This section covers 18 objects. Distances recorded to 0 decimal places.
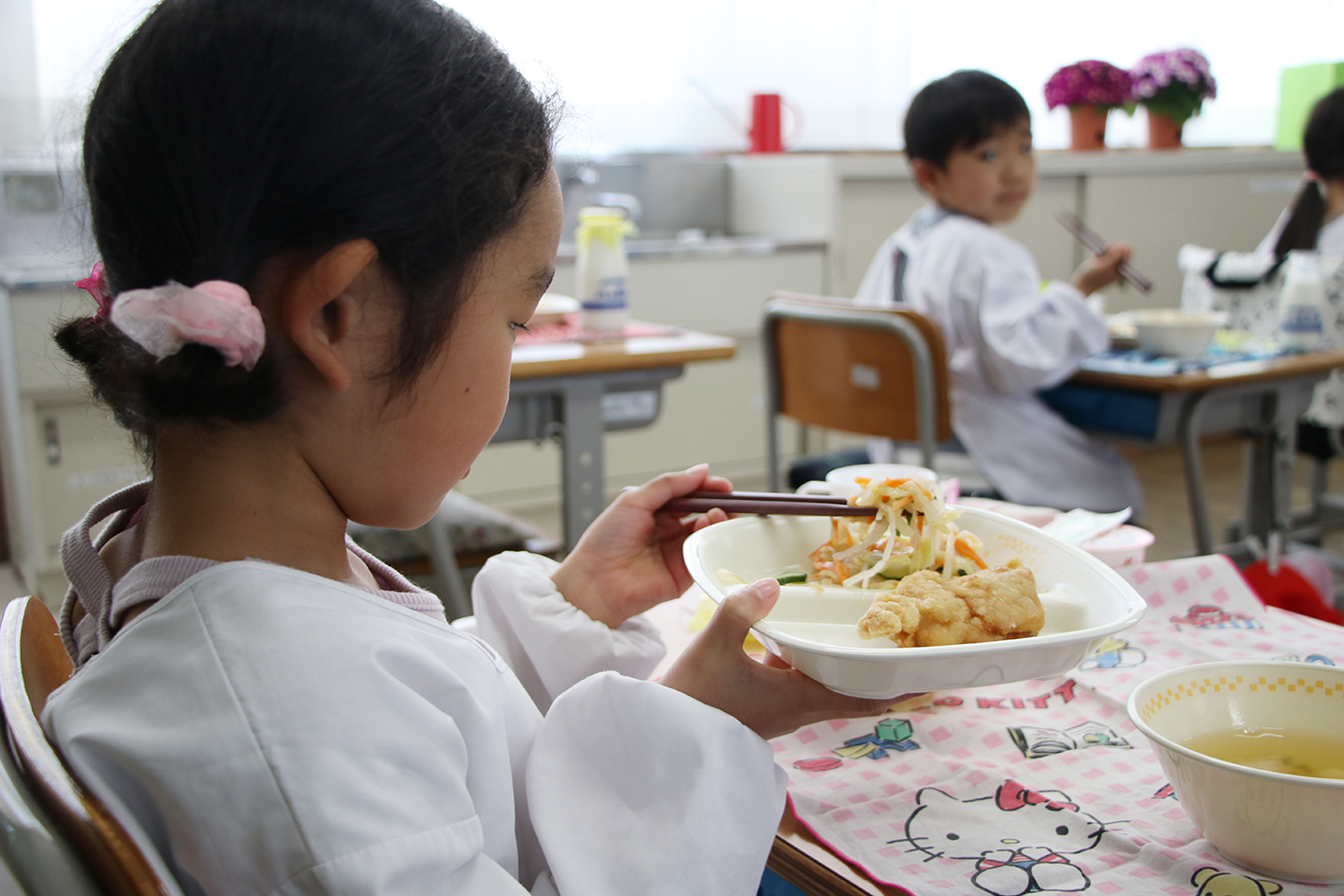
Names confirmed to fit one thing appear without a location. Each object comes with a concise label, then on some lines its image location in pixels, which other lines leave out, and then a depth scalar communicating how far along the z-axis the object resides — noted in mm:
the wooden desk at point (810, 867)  603
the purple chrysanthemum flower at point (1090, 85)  3775
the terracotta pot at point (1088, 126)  4031
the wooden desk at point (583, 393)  2010
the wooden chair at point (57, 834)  421
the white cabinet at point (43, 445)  2639
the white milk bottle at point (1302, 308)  2287
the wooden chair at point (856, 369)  2010
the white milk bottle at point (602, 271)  2303
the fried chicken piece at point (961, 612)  641
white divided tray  600
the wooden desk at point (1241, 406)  2076
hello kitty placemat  595
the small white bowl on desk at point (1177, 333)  2209
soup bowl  543
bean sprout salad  787
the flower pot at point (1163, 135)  4301
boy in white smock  2232
